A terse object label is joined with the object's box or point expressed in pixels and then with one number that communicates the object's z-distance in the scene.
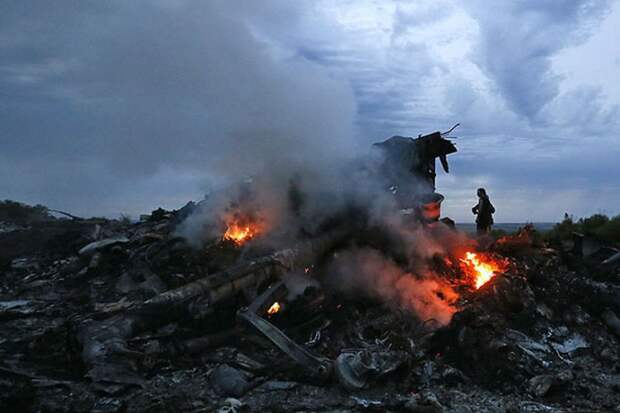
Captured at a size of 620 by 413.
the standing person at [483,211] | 14.73
